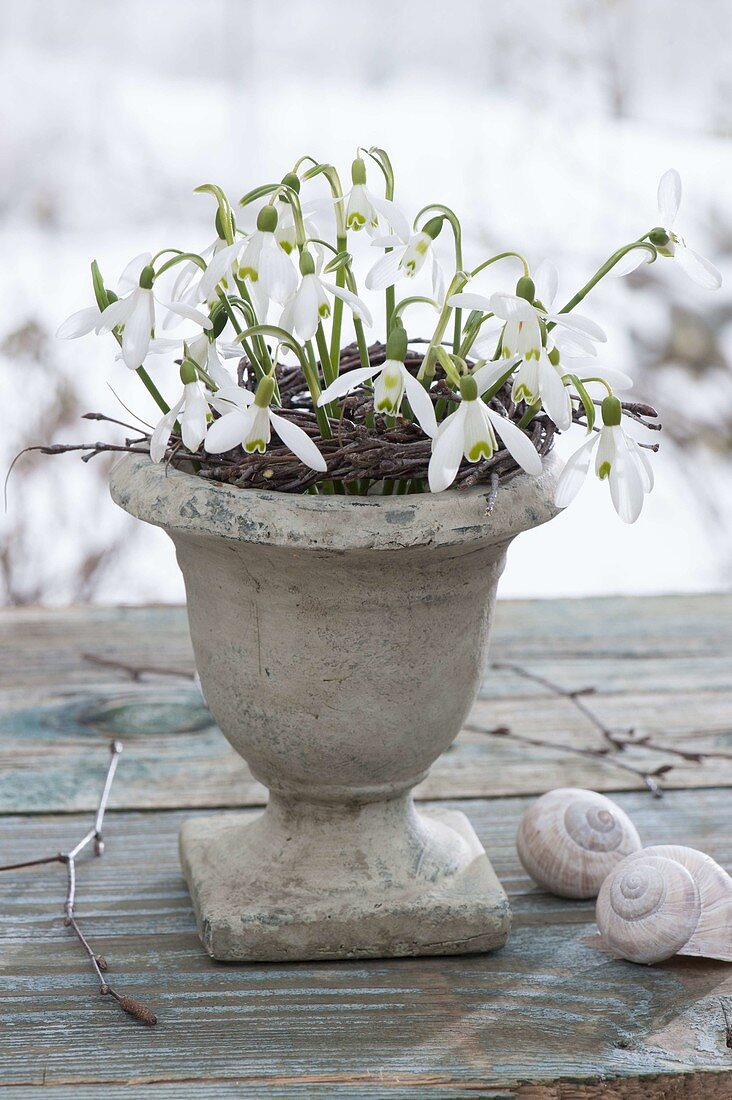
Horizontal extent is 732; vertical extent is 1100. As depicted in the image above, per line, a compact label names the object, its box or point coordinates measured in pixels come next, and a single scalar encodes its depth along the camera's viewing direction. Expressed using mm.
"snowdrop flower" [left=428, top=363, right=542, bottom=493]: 1015
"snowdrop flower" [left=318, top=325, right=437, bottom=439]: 1021
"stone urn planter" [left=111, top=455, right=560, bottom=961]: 1051
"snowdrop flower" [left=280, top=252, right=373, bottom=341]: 1022
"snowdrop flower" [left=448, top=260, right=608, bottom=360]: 1026
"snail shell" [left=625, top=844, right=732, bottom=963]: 1102
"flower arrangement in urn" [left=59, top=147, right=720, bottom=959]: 1030
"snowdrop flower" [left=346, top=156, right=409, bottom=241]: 1052
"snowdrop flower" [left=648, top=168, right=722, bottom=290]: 1050
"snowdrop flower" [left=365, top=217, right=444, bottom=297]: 1041
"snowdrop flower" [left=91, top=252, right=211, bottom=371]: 1036
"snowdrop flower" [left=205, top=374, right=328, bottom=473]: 1020
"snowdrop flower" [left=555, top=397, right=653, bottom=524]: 1029
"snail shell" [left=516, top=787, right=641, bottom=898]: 1148
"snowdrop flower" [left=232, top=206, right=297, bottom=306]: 1021
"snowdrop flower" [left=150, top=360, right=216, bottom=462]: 1035
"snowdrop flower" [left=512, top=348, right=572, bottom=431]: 1027
